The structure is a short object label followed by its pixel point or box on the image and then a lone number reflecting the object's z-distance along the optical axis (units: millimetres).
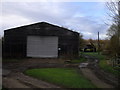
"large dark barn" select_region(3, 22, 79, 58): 13971
